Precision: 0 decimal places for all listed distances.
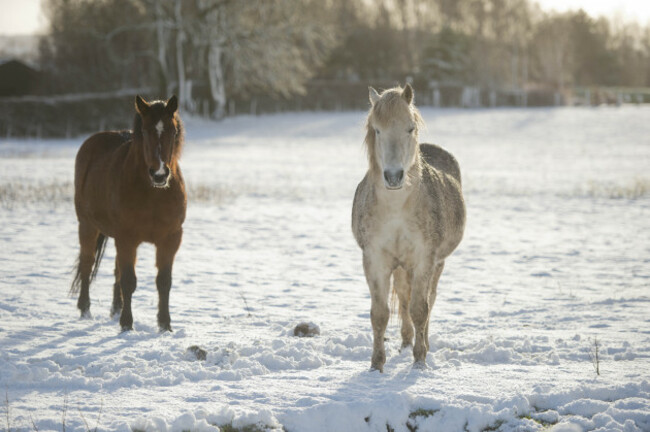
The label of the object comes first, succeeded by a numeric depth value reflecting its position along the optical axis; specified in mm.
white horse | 9414
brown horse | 11594
